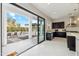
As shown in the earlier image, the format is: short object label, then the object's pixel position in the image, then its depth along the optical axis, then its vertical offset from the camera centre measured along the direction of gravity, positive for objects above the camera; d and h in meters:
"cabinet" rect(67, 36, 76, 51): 1.75 -0.53
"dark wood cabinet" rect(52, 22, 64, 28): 6.60 +0.61
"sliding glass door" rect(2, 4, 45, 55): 2.70 +0.09
